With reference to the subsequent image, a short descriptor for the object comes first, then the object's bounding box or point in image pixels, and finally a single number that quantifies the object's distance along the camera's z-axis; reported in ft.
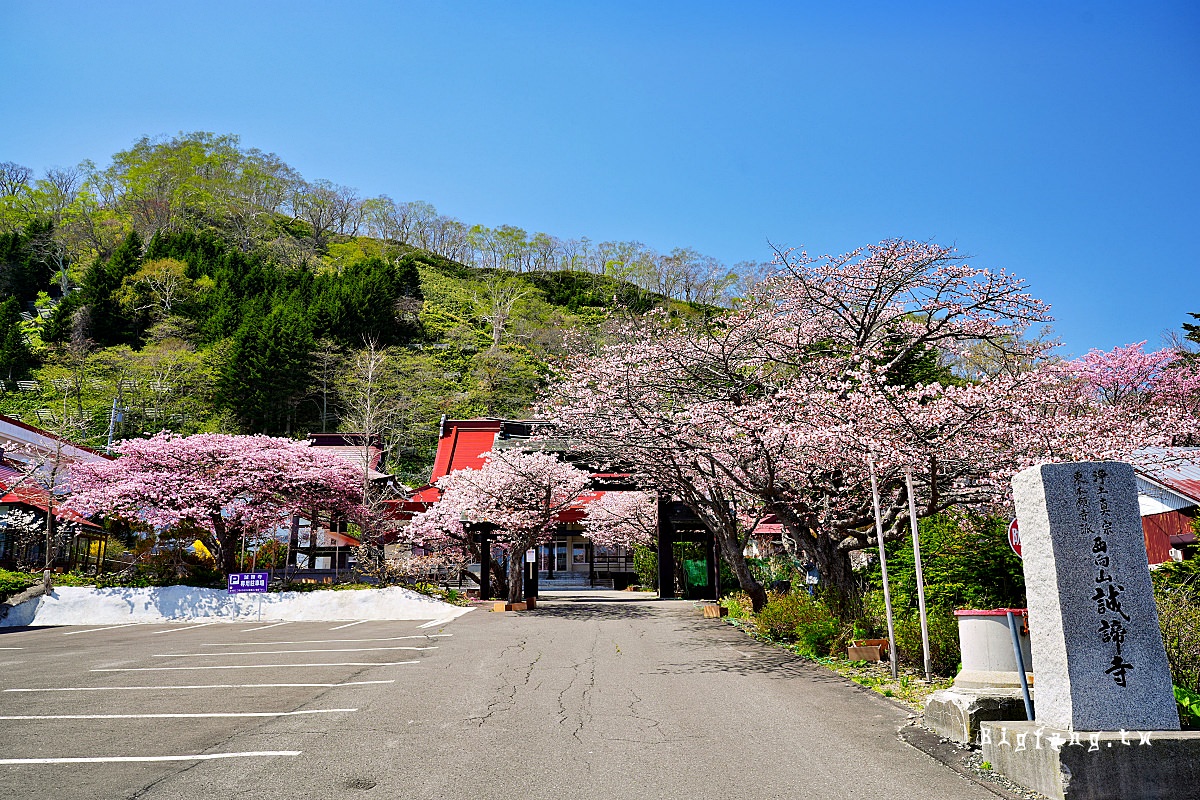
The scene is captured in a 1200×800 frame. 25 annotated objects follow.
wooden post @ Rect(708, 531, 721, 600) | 81.41
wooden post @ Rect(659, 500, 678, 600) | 86.07
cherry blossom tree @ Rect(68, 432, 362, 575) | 71.87
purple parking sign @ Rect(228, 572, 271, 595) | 65.57
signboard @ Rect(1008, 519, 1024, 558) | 21.01
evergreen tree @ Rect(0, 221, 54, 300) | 204.13
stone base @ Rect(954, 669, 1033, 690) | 22.63
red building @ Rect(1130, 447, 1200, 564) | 46.69
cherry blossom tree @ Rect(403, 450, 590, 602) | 73.10
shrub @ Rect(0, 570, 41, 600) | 65.67
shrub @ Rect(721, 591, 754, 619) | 58.49
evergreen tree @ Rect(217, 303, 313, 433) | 146.00
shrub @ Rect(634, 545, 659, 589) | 104.53
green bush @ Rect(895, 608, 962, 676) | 30.81
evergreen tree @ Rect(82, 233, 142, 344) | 168.55
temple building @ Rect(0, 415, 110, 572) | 73.00
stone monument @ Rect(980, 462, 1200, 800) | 15.70
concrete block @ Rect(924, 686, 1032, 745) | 20.48
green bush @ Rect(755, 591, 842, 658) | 37.88
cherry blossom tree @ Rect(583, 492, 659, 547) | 95.88
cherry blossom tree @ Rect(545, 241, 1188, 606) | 36.47
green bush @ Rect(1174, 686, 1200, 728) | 17.49
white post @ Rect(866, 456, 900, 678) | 30.99
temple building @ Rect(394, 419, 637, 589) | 90.02
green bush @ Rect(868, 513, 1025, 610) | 31.94
